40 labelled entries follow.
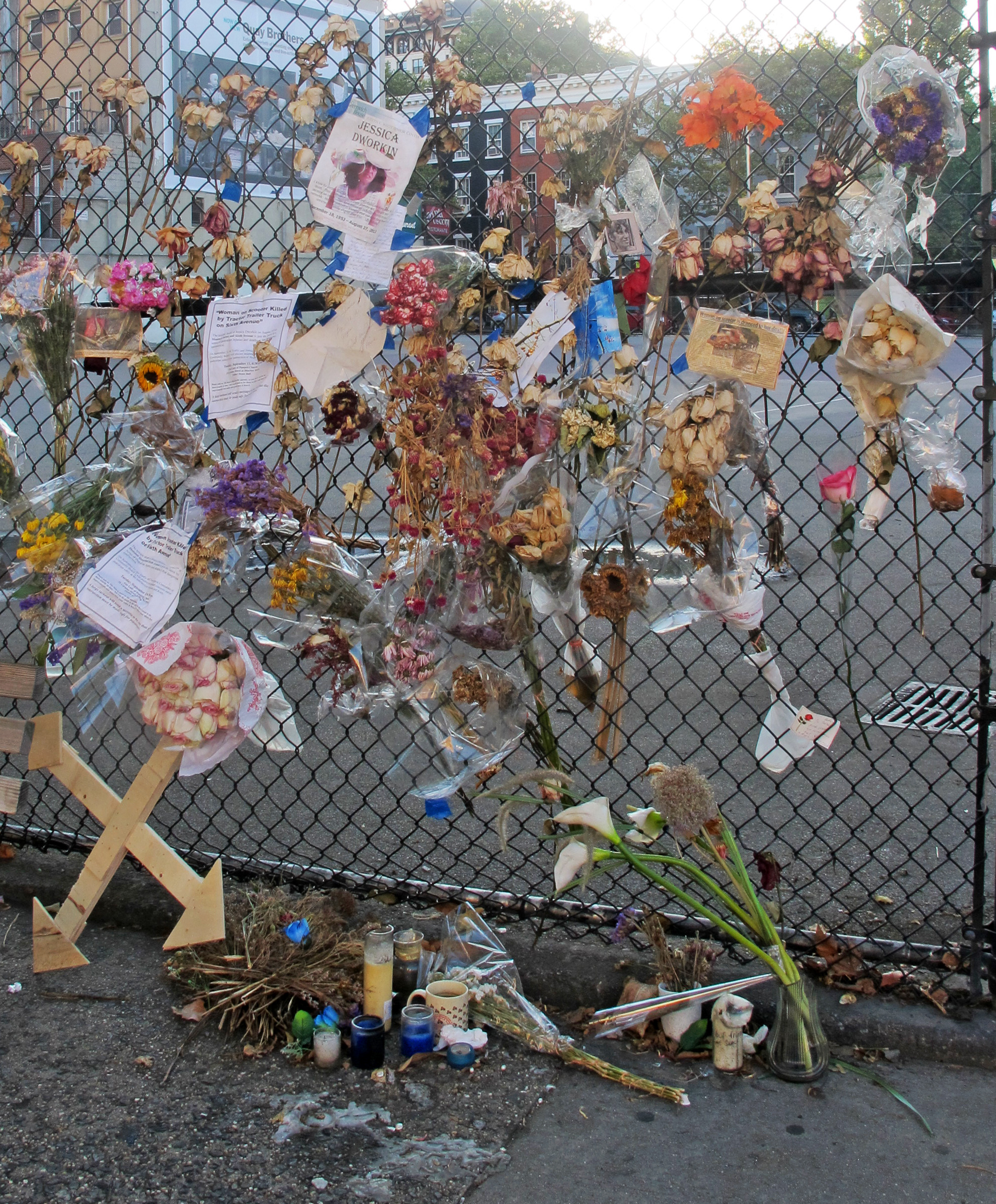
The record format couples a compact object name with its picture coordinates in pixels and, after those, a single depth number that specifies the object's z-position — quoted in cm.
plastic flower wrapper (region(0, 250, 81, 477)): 266
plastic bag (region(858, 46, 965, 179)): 195
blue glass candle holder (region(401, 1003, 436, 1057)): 225
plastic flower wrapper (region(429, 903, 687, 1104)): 224
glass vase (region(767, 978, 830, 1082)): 219
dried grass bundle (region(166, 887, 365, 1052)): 235
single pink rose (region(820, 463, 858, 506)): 214
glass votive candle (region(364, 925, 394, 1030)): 232
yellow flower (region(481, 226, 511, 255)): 228
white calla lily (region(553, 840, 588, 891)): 216
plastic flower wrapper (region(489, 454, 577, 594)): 219
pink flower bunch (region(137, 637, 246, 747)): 250
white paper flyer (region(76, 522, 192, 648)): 250
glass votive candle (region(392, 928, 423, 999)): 247
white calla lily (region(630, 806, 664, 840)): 226
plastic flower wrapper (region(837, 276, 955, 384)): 197
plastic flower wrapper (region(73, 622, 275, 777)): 249
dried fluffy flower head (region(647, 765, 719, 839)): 216
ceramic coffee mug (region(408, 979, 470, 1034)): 230
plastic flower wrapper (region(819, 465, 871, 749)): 214
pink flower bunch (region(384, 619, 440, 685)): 240
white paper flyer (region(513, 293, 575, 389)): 220
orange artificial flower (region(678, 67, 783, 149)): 197
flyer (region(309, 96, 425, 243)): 230
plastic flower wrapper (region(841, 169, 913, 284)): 201
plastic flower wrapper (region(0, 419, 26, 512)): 275
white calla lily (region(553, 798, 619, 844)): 210
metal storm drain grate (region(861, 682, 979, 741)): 428
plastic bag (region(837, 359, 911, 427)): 204
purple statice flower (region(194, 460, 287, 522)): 236
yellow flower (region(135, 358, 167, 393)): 252
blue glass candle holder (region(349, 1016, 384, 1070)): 222
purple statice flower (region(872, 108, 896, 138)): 197
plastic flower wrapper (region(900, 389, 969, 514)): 204
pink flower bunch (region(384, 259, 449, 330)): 220
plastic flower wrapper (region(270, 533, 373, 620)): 246
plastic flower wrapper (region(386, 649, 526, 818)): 244
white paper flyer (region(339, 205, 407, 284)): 234
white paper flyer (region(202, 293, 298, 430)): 246
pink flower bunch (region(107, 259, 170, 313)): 256
